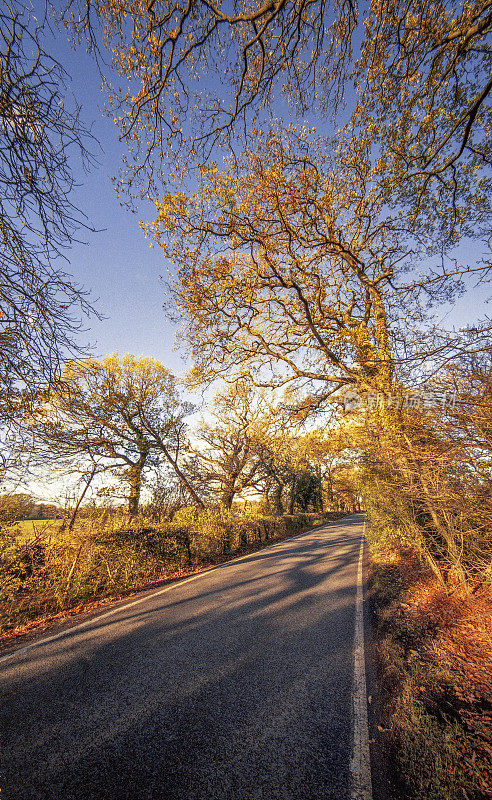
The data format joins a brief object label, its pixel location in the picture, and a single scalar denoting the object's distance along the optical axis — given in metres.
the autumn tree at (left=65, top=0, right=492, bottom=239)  3.16
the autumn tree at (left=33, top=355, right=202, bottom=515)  14.19
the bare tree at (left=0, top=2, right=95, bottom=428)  2.37
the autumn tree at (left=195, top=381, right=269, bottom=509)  16.47
